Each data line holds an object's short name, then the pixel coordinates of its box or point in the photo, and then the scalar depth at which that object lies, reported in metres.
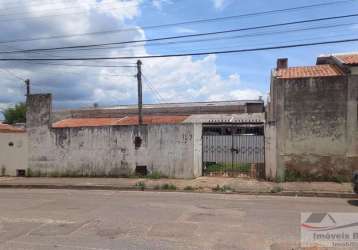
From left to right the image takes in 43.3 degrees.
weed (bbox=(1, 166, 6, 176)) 20.31
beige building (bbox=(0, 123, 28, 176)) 19.97
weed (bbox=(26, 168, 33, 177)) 19.82
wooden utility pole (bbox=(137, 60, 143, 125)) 27.92
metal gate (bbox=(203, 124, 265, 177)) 18.17
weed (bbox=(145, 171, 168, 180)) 17.92
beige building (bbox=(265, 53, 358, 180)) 16.00
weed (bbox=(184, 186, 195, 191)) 15.12
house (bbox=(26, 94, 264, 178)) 17.91
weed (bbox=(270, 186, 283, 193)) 14.33
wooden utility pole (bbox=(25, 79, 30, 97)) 36.78
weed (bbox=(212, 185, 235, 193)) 14.72
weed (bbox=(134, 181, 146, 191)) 15.65
